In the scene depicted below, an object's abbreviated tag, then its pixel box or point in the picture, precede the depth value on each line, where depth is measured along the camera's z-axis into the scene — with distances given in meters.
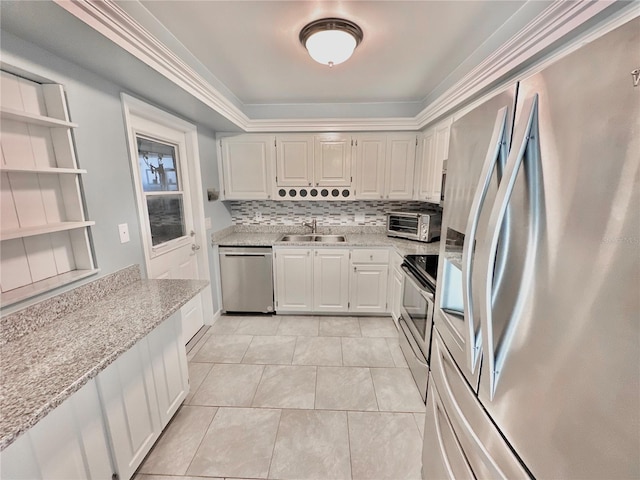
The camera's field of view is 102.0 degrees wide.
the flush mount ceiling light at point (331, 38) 1.55
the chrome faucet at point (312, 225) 3.47
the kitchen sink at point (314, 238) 3.39
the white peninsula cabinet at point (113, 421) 0.90
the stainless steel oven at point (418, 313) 1.85
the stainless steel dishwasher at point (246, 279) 3.05
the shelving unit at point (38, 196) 1.13
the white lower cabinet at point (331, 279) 3.03
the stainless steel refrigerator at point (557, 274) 0.44
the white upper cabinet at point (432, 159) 2.43
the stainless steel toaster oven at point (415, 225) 2.86
